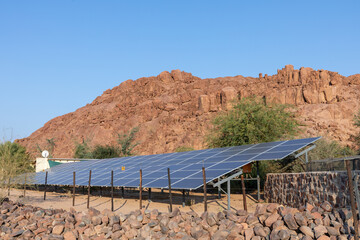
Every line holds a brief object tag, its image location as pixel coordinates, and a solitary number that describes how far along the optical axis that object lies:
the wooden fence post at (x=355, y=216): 8.88
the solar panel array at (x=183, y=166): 16.16
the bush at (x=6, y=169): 19.57
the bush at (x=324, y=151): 31.58
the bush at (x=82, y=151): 58.89
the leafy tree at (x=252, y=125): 29.28
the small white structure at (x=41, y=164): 43.72
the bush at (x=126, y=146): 61.22
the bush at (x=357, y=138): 39.05
